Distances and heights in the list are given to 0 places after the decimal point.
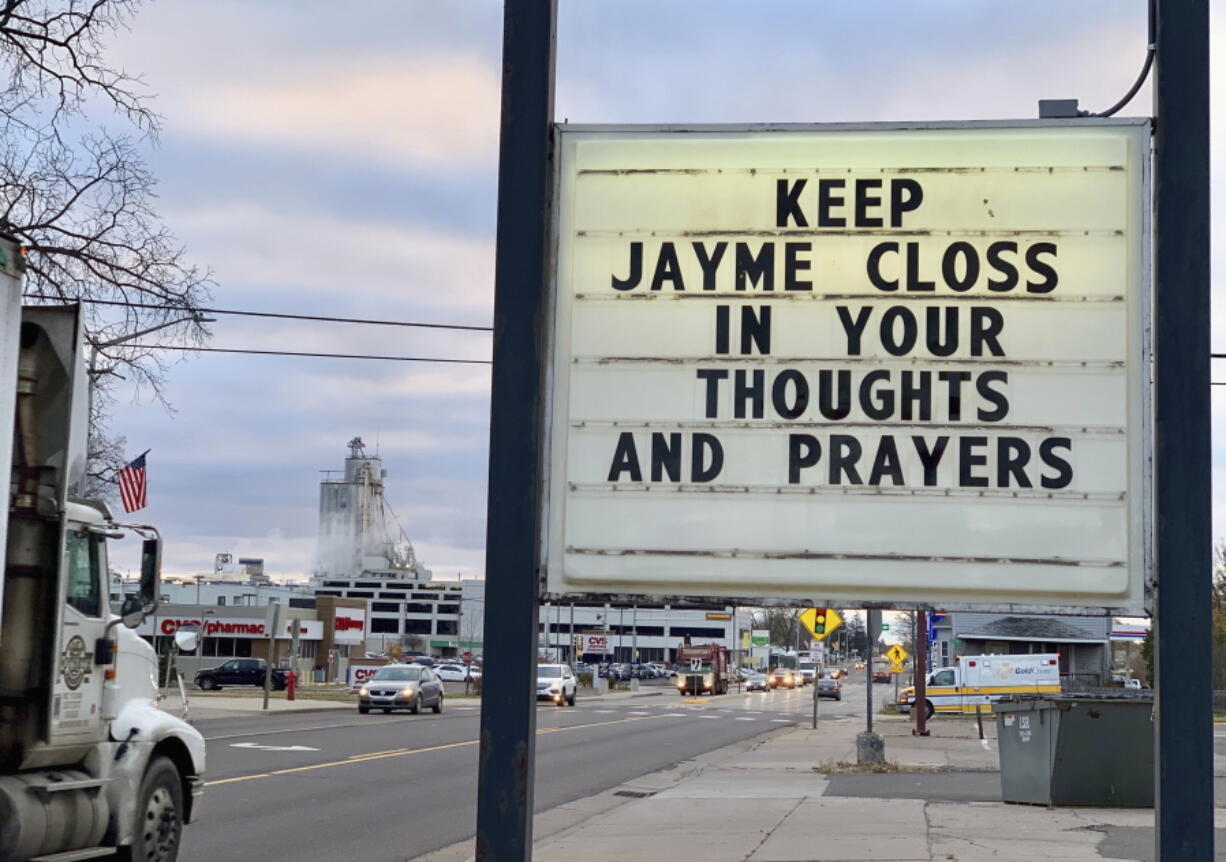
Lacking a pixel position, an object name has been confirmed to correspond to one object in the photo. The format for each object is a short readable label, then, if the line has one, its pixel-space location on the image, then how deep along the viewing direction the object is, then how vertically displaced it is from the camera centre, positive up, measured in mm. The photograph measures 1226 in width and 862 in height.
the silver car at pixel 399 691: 39719 -3602
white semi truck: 8977 -598
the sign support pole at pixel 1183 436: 4590 +487
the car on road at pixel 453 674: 88562 -6895
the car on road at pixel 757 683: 100206 -7812
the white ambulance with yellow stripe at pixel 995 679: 46250 -3270
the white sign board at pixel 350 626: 93875 -4398
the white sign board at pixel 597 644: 106438 -5747
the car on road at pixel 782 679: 104562 -7783
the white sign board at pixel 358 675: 76375 -6192
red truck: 80000 -5932
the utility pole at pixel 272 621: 38375 -1704
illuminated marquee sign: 5098 +757
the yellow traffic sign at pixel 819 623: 28312 -999
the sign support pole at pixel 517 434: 4918 +459
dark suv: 64938 -5429
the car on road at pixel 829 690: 76500 -6190
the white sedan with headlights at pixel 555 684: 53562 -4425
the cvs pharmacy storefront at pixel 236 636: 89750 -5001
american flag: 27622 +1286
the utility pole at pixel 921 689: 34625 -2847
